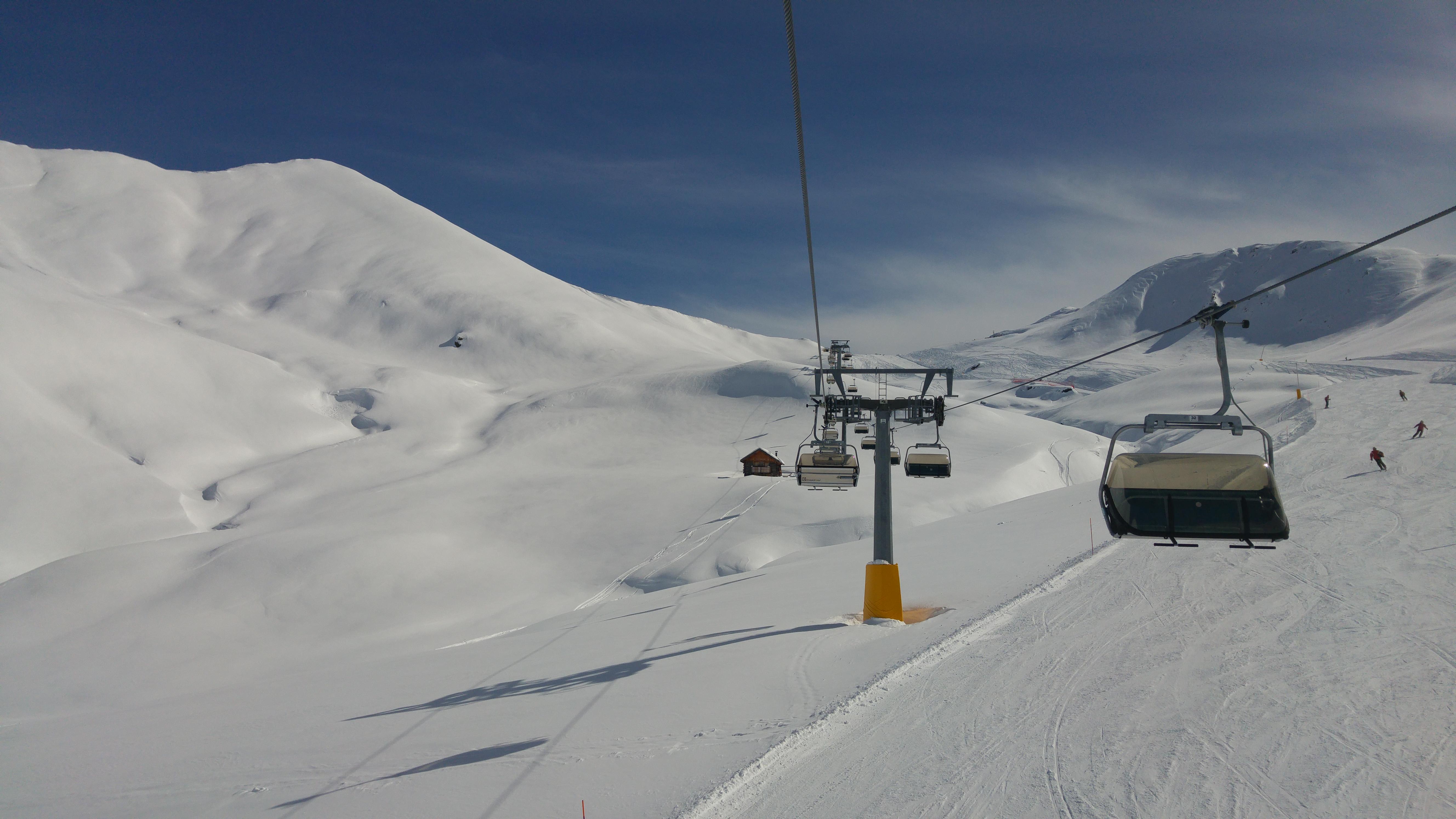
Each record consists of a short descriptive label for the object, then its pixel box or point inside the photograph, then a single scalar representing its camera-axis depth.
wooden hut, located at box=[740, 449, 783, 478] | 46.31
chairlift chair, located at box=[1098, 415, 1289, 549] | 9.38
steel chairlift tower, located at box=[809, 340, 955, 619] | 14.60
